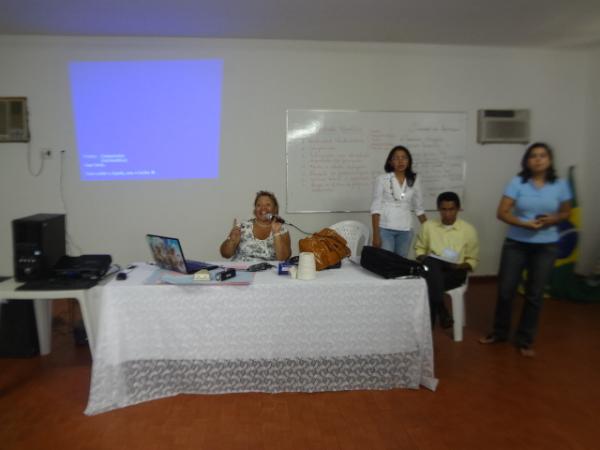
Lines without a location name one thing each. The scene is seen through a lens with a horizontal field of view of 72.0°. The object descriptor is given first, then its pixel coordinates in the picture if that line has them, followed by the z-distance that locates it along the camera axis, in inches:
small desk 82.5
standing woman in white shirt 126.0
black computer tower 86.5
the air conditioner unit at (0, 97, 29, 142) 150.3
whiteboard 162.6
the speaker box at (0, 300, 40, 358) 105.9
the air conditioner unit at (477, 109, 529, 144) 169.0
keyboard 84.0
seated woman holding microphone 102.8
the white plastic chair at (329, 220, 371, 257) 123.6
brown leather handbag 91.3
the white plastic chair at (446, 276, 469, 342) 116.9
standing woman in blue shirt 103.2
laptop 85.0
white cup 84.8
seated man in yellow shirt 116.3
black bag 86.2
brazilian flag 155.6
